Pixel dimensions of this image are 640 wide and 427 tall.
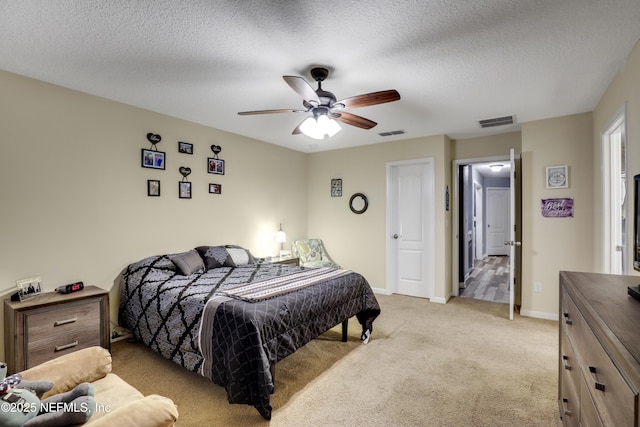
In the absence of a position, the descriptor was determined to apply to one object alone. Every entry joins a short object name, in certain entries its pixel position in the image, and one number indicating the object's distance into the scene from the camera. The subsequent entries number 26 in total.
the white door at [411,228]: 4.86
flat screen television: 1.45
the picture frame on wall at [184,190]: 3.91
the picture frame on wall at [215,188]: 4.27
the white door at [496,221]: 9.43
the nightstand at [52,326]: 2.37
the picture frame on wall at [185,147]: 3.90
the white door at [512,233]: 3.82
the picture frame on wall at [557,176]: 3.73
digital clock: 2.78
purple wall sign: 3.73
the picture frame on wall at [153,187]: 3.60
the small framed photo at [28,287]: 2.59
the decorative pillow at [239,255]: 4.01
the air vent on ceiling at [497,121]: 3.83
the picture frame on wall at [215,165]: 4.24
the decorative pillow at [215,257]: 3.75
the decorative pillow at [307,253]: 5.31
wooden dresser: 0.81
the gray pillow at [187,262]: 3.36
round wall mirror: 5.34
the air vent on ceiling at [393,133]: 4.51
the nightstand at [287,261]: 4.73
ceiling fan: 2.28
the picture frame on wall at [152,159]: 3.55
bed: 2.04
